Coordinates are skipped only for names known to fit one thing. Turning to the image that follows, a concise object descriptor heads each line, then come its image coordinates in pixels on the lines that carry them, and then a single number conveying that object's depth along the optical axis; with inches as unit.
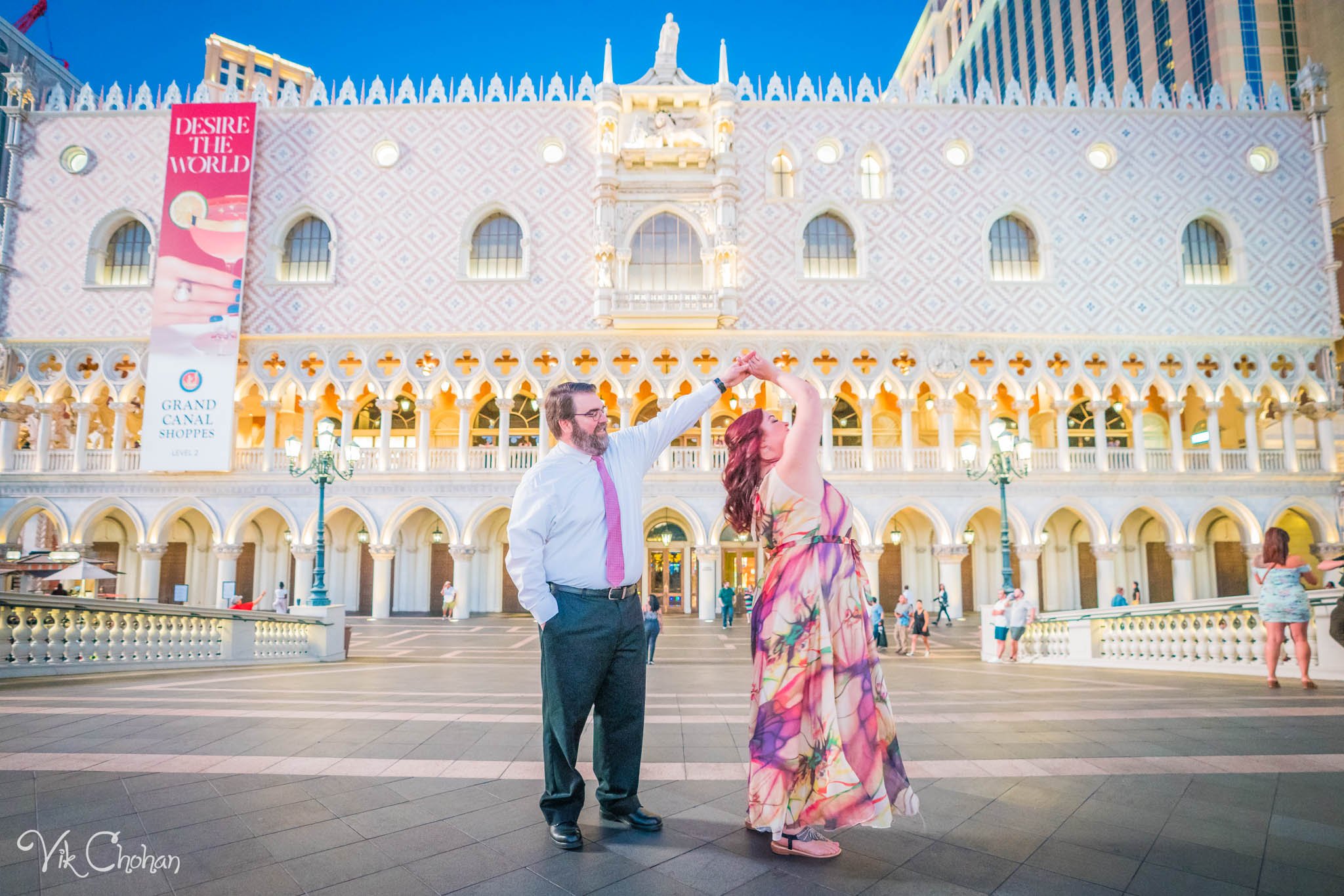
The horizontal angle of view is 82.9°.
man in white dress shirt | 113.9
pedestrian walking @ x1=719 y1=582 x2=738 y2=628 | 817.5
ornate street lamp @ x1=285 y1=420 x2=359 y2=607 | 514.6
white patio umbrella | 682.2
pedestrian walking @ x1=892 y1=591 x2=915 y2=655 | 581.0
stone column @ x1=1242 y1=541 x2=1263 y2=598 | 842.8
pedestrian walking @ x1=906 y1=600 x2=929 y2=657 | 570.9
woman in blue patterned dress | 273.1
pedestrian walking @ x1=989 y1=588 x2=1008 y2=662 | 520.1
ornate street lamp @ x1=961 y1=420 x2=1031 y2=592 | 543.2
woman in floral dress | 109.7
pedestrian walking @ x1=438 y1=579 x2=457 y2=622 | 890.7
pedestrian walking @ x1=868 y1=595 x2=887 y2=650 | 503.8
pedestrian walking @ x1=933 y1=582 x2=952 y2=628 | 854.5
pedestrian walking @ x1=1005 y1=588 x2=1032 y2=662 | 504.4
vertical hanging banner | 864.9
